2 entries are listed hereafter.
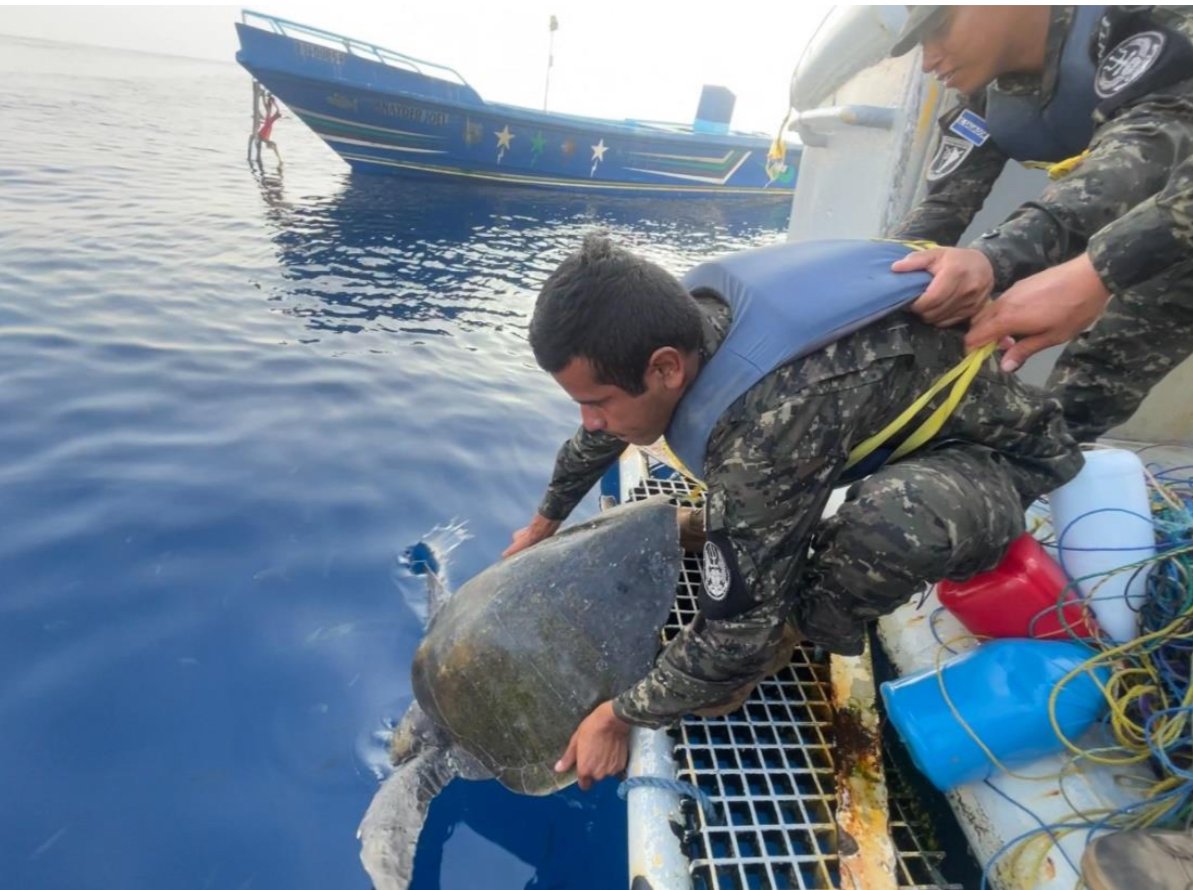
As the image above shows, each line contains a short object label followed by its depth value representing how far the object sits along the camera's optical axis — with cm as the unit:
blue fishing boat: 1312
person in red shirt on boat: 1250
